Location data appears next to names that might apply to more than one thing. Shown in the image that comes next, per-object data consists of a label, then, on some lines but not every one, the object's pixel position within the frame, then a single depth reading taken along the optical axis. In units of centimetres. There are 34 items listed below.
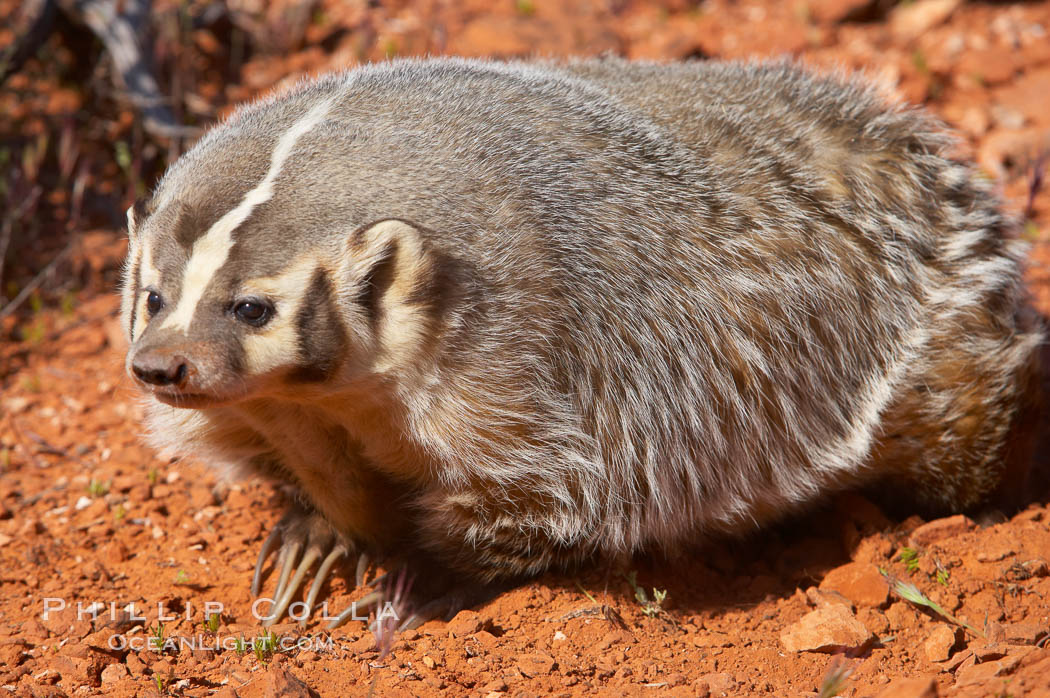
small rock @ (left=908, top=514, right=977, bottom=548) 544
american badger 402
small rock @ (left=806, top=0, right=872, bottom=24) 976
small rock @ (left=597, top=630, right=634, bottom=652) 469
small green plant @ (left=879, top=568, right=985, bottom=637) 479
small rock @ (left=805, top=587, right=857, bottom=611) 506
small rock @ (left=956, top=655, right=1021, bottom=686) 406
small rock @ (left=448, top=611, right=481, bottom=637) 473
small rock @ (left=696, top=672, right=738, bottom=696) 434
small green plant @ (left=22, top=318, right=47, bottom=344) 707
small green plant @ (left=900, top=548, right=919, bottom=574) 527
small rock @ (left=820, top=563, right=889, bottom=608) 507
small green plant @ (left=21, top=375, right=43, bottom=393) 669
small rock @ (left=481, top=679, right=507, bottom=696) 431
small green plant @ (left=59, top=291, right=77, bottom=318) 729
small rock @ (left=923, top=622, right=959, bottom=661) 458
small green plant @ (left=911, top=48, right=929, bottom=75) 914
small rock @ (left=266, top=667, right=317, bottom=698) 410
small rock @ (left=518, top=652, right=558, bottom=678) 445
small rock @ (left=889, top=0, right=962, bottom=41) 970
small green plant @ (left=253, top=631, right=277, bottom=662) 451
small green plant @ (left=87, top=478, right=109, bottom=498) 579
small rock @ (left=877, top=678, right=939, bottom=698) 384
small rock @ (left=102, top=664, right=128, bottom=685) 434
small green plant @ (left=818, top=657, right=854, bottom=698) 375
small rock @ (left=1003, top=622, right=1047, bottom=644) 459
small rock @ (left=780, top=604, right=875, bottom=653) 467
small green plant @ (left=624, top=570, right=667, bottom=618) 502
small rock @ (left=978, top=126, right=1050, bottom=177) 837
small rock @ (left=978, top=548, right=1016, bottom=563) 525
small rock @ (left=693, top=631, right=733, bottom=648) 481
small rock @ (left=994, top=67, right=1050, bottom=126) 878
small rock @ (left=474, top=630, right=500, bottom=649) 465
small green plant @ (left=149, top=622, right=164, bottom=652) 457
